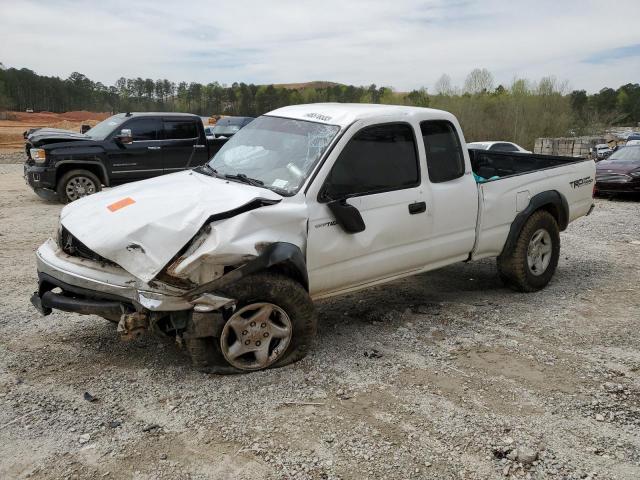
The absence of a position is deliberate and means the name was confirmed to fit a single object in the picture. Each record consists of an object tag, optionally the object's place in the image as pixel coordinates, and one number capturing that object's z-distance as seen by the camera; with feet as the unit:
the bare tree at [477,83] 162.38
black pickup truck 36.11
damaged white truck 11.93
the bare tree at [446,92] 158.82
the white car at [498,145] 50.26
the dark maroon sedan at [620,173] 43.75
